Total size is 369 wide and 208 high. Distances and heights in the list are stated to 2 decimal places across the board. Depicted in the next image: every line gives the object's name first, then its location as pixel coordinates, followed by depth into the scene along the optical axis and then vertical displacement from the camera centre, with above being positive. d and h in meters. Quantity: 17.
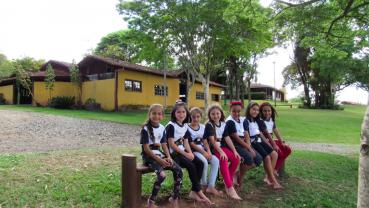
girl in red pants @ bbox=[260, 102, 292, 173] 7.25 -0.47
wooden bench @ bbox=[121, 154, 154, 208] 5.10 -1.09
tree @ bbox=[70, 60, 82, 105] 31.84 +2.31
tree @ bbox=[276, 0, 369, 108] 11.91 +2.81
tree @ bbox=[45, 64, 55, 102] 31.40 +2.15
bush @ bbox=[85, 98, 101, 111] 30.30 -0.12
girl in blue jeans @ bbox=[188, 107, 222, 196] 5.87 -0.73
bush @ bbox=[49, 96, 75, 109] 30.08 +0.10
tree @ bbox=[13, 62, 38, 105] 32.44 +2.26
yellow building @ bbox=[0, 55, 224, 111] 29.97 +1.67
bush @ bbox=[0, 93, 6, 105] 37.16 +0.27
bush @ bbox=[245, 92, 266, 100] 62.69 +1.59
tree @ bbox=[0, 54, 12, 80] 46.38 +4.40
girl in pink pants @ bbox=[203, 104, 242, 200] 5.90 -0.69
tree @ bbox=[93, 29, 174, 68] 21.54 +3.54
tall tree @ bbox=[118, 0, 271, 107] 20.06 +4.45
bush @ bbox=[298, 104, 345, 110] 48.53 -0.13
